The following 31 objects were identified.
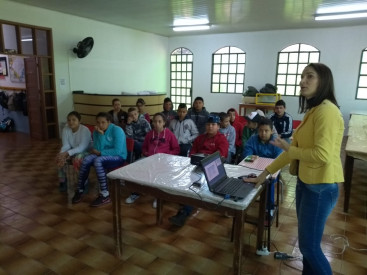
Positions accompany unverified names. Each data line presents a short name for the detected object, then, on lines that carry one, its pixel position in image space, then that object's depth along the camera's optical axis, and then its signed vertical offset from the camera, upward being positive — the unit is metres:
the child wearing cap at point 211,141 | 3.08 -0.62
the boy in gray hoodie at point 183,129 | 4.03 -0.65
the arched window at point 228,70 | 8.70 +0.53
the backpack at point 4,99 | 7.62 -0.43
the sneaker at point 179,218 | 2.73 -1.31
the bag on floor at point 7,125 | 7.58 -1.13
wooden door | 6.20 -0.38
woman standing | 1.39 -0.35
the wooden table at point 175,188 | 1.66 -0.67
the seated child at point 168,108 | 5.24 -0.43
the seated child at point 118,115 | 4.84 -0.53
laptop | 1.71 -0.64
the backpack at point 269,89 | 7.81 -0.05
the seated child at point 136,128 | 4.20 -0.65
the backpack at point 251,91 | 8.05 -0.12
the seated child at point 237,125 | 4.22 -0.63
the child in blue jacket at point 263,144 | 2.90 -0.61
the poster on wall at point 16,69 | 7.17 +0.38
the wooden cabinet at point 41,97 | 6.17 -0.30
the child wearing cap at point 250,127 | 3.88 -0.56
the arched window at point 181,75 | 9.59 +0.38
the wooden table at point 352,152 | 2.88 -0.66
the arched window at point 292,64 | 7.78 +0.68
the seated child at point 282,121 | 4.54 -0.55
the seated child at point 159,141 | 3.40 -0.68
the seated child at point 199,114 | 4.59 -0.47
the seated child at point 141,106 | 5.17 -0.39
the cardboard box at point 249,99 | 7.95 -0.35
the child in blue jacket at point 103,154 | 3.21 -0.82
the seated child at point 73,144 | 3.33 -0.75
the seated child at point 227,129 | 3.86 -0.59
